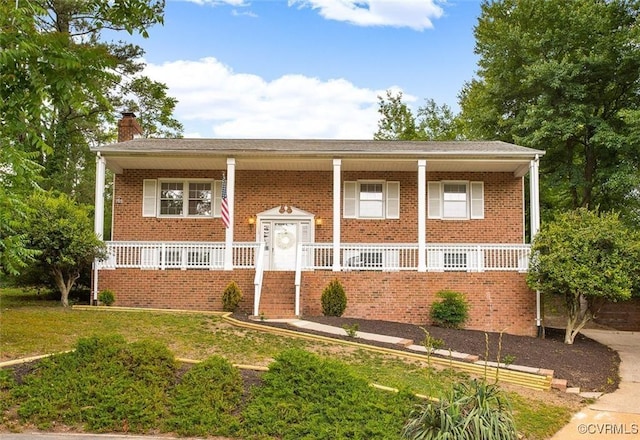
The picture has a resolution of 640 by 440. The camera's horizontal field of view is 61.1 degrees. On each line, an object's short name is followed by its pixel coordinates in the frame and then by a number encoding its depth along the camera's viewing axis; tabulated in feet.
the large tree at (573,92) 65.05
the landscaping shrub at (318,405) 19.71
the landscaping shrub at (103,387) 20.51
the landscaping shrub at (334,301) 44.50
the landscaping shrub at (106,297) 45.39
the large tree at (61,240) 41.88
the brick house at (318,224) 46.01
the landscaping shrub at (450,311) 43.86
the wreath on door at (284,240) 54.90
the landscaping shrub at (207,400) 20.21
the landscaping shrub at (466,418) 17.69
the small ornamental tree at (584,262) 39.88
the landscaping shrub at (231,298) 44.75
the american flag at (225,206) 47.47
